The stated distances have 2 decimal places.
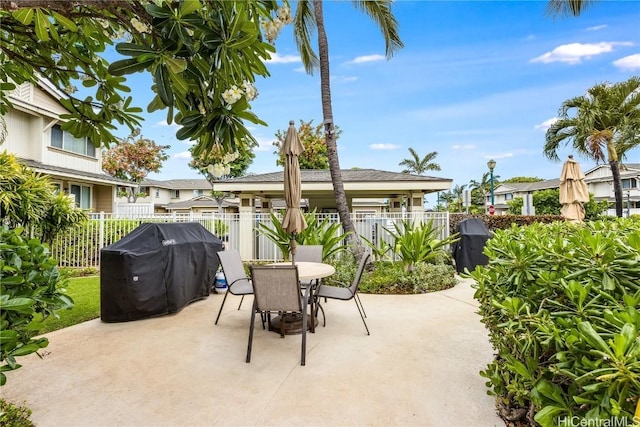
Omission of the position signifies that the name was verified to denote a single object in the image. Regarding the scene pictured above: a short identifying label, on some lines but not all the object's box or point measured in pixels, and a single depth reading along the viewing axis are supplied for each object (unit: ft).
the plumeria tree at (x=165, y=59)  5.90
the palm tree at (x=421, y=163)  135.33
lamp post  59.92
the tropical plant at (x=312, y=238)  23.99
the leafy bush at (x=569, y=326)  4.02
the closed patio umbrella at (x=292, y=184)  15.17
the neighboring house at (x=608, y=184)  104.37
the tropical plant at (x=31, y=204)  21.34
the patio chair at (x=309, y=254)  19.94
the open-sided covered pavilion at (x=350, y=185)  36.50
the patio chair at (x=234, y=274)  15.94
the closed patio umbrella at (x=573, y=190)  22.06
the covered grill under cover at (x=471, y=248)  27.84
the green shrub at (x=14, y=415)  7.47
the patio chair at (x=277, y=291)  11.74
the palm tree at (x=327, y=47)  27.35
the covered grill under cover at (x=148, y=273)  15.28
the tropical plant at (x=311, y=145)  77.87
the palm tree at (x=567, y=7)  29.28
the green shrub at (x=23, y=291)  5.43
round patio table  13.94
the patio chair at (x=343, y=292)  14.82
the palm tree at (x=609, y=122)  45.03
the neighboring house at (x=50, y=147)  38.83
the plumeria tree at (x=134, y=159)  87.51
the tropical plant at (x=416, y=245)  24.31
